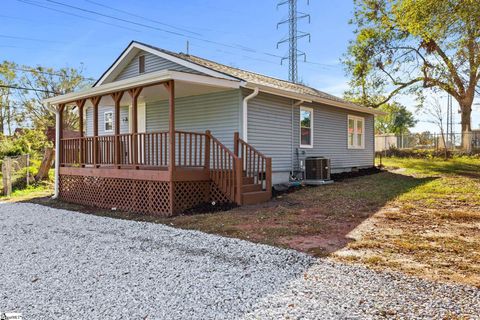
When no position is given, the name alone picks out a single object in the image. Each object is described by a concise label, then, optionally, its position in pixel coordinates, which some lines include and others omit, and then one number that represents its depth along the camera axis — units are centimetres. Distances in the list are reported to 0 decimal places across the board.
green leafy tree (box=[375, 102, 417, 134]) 5467
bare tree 2575
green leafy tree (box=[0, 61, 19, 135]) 2645
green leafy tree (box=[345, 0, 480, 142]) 1977
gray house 840
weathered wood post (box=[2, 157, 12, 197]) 1173
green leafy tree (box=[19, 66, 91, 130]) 2744
